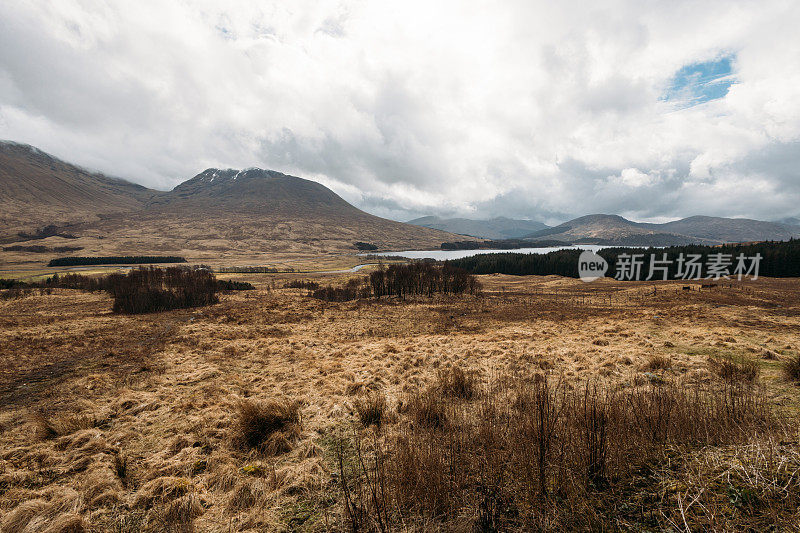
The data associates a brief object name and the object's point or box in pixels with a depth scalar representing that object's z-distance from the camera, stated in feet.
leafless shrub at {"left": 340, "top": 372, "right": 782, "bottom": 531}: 11.43
